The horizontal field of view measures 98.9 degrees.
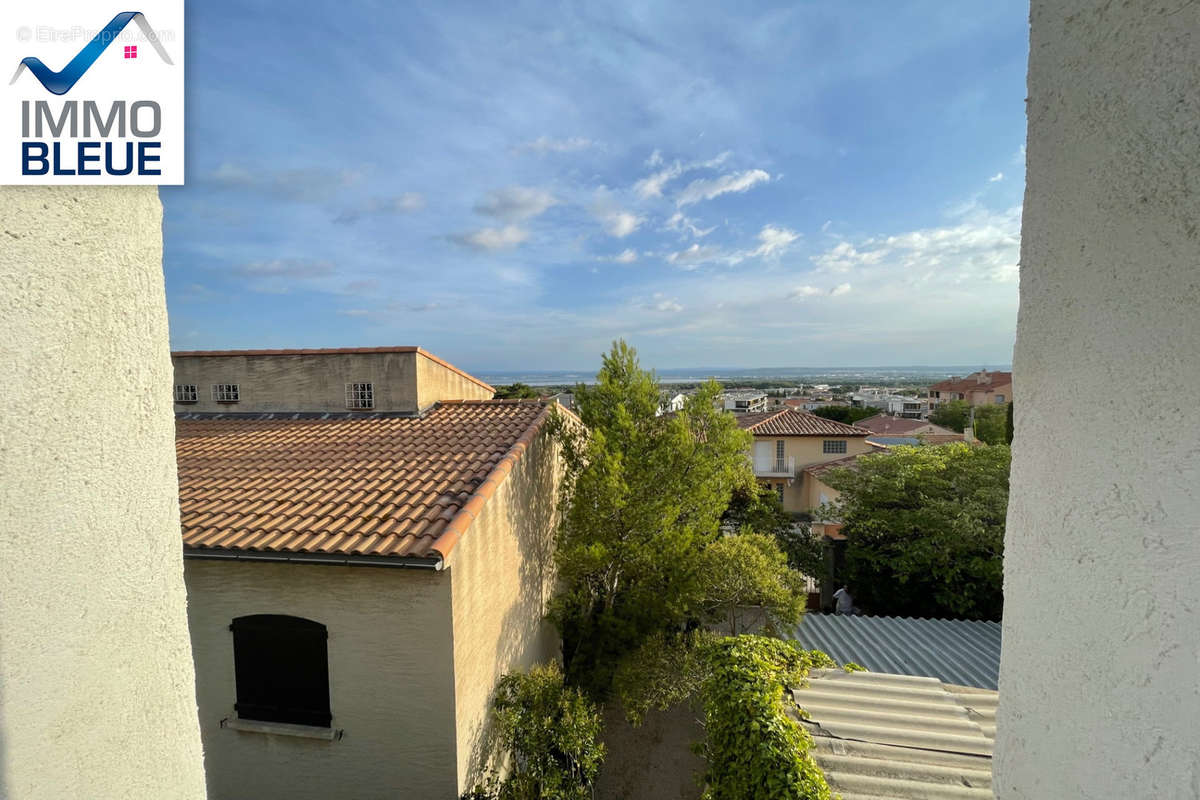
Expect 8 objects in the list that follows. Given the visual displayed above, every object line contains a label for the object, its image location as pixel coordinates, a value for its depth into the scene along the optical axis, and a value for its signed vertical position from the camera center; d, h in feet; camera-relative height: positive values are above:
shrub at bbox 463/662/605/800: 19.92 -14.95
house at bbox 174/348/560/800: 18.67 -9.62
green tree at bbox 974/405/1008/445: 93.30 -11.28
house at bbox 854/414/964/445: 103.91 -13.99
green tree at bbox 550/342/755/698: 28.45 -8.02
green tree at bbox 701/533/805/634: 28.32 -11.81
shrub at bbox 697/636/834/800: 15.44 -11.80
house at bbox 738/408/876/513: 93.56 -14.90
